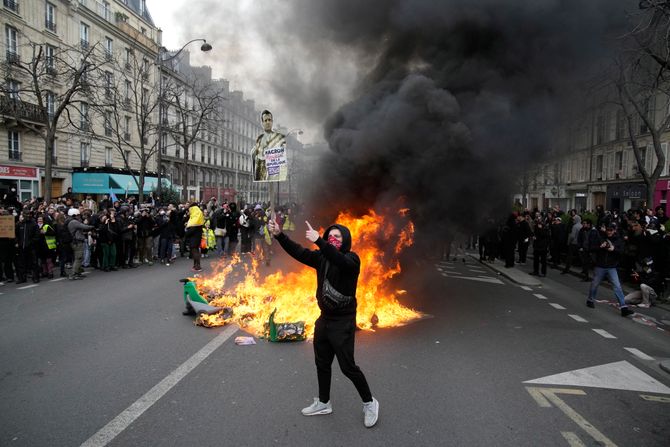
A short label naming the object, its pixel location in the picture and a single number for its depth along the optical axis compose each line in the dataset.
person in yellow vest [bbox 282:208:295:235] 13.79
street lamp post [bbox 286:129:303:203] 9.89
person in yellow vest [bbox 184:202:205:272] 11.52
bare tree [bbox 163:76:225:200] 22.81
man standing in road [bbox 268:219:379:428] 3.50
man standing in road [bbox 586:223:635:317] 7.60
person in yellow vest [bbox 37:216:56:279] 9.80
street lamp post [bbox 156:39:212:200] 20.00
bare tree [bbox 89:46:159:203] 31.39
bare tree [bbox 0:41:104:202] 15.77
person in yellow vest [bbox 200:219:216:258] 14.32
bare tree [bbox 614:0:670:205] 7.36
